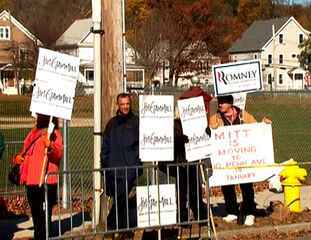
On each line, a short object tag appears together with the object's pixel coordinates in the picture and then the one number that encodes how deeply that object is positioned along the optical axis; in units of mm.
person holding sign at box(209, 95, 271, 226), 10578
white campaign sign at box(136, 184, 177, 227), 8844
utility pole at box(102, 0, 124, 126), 9703
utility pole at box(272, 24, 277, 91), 97250
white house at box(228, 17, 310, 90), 98688
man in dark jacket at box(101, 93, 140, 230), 9250
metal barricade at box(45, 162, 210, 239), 8922
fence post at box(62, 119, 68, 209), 11967
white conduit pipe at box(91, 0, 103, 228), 9703
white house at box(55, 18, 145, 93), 70638
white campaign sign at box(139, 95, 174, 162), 9164
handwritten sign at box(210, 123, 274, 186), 10492
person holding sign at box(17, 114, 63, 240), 8961
